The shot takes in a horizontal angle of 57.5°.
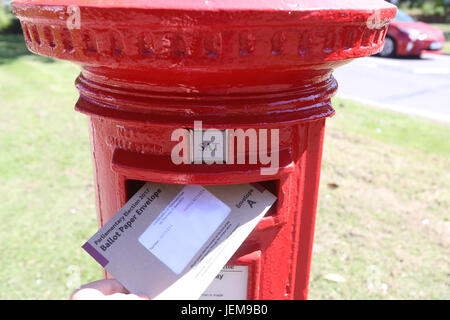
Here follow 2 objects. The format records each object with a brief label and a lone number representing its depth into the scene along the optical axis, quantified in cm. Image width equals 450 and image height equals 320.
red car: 948
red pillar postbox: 78
